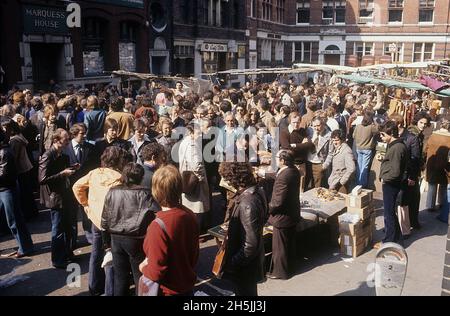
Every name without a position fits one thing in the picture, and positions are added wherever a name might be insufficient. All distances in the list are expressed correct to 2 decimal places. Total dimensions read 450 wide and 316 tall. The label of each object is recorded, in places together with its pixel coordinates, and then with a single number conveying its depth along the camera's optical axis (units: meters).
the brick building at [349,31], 41.88
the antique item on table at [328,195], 7.50
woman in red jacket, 3.76
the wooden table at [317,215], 6.35
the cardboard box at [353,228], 6.71
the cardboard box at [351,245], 6.76
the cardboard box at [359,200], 6.88
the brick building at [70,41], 16.48
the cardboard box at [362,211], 6.90
